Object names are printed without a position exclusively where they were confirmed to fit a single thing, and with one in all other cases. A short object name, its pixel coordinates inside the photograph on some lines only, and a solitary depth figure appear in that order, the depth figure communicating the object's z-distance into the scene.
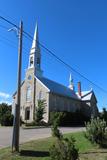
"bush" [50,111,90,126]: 20.55
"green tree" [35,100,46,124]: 18.42
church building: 20.35
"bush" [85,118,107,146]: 6.80
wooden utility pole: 5.57
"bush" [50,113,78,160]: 3.53
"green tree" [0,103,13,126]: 16.84
